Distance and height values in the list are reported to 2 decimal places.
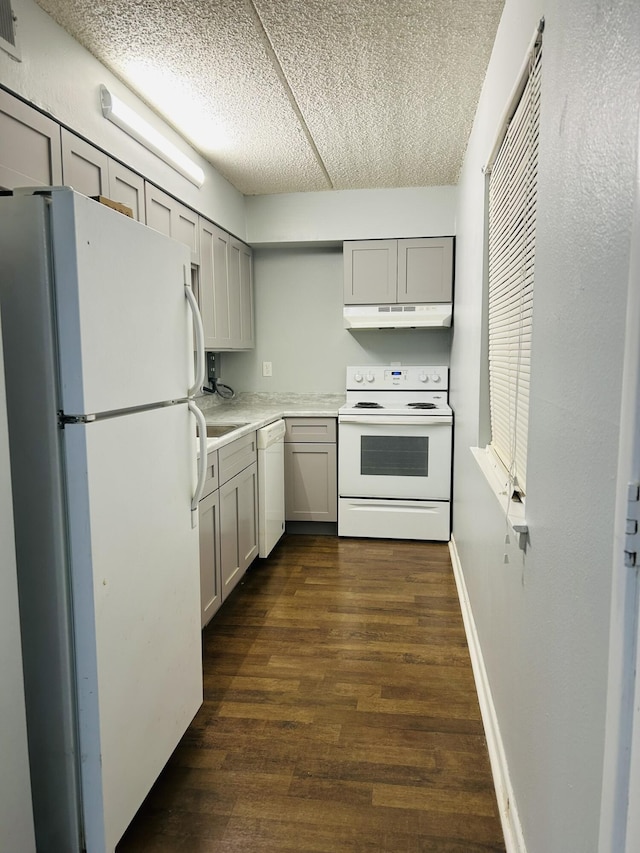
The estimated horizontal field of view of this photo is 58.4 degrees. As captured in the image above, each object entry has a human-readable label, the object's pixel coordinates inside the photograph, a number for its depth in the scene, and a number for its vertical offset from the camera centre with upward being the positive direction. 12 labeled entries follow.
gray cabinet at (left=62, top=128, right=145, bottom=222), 2.01 +0.71
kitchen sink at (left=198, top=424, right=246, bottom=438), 3.23 -0.40
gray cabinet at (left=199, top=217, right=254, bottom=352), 3.46 +0.47
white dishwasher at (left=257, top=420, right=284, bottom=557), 3.53 -0.80
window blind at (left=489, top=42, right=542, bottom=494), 1.53 +0.27
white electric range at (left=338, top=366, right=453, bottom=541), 3.96 -0.78
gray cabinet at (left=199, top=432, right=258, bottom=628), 2.59 -0.81
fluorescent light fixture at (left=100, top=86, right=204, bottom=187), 2.23 +1.00
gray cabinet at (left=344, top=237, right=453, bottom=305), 4.06 +0.63
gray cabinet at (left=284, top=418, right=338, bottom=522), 4.14 -0.80
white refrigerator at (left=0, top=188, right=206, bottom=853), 1.27 -0.32
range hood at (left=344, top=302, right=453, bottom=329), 4.07 +0.31
